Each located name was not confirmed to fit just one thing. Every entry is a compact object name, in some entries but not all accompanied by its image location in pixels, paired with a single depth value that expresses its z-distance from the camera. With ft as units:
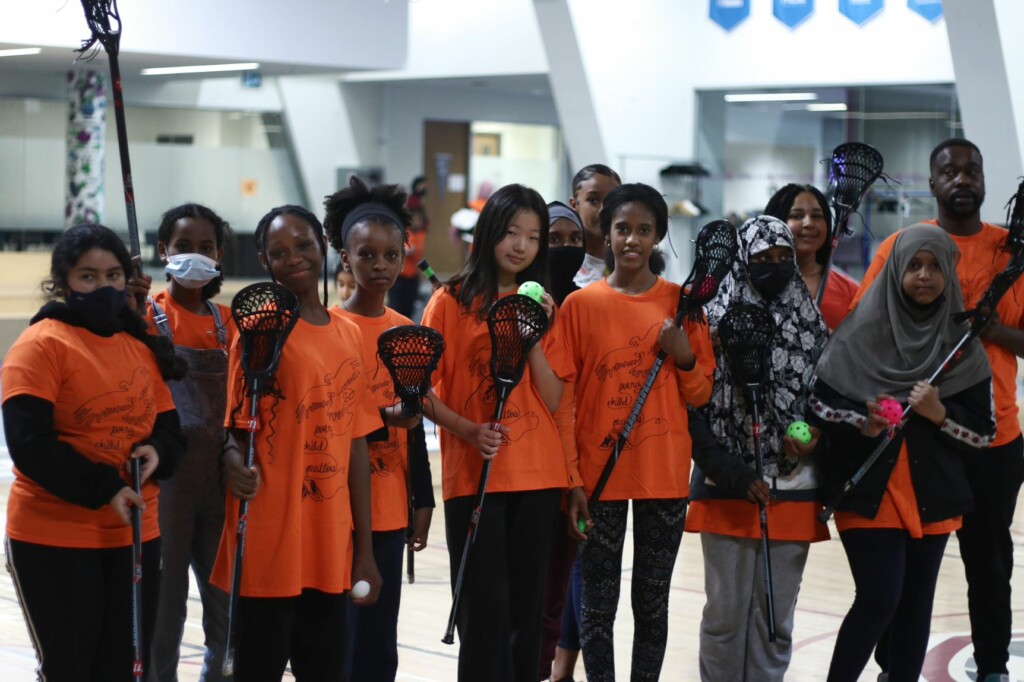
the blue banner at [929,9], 43.68
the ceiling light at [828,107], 46.98
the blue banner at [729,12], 48.11
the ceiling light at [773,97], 47.80
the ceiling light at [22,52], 42.79
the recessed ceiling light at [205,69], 47.65
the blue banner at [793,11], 46.65
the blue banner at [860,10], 45.24
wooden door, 66.03
